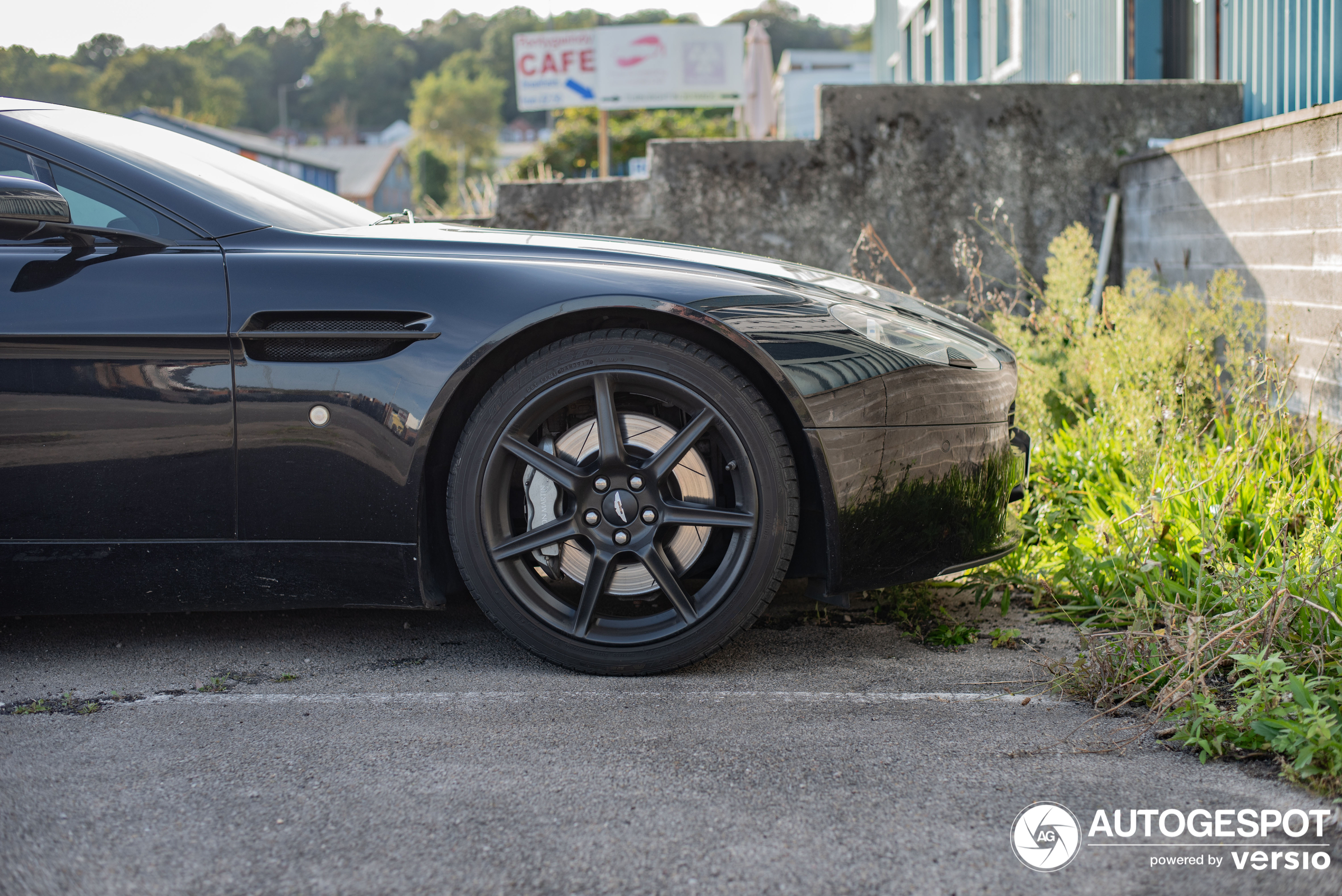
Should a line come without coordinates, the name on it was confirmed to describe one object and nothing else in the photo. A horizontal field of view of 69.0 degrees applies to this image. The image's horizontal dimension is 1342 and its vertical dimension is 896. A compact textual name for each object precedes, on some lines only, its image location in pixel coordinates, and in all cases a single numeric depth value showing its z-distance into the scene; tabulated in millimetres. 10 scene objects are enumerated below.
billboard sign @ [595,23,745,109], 13977
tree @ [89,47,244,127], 60188
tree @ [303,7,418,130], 92125
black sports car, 2127
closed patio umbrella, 14312
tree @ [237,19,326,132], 81250
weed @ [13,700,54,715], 2072
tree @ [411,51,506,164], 82875
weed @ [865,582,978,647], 2527
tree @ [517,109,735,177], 13977
